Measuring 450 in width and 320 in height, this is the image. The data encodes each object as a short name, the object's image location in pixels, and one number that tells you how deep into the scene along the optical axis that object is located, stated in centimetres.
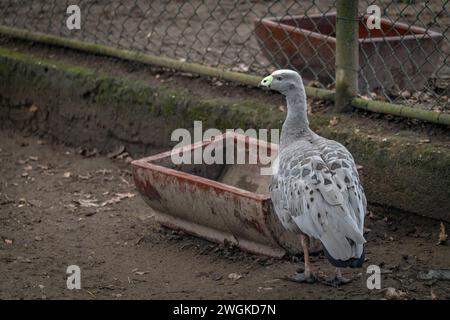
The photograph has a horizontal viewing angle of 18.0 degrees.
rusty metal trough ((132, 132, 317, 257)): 627
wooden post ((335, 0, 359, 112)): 722
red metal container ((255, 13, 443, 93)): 772
